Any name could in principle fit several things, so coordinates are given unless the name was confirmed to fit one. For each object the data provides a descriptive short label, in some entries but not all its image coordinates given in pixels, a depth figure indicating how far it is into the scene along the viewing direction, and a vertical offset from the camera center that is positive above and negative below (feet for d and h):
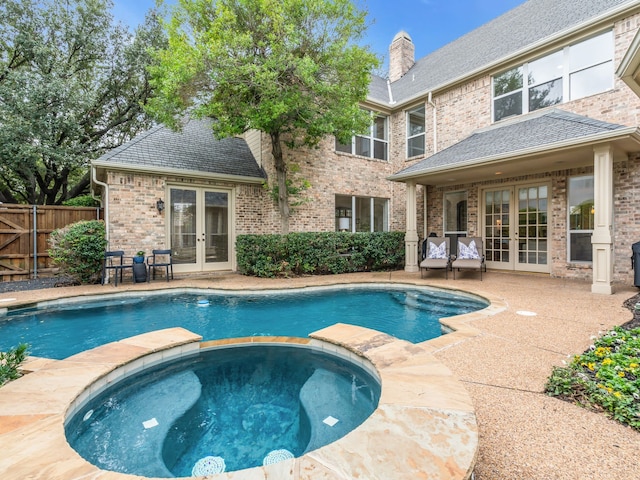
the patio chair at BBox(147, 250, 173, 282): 26.43 -2.10
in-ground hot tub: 6.73 -4.62
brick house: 23.07 +5.79
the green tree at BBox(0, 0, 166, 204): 35.40 +19.25
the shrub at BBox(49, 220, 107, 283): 23.80 -0.88
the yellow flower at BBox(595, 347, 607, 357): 9.61 -3.57
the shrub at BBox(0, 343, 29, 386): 7.72 -3.21
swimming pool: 14.48 -4.39
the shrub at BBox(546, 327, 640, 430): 6.96 -3.66
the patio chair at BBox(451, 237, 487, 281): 26.32 -1.55
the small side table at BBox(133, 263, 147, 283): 25.33 -2.83
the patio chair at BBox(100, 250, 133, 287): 24.58 -2.11
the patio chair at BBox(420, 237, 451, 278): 27.61 -1.42
